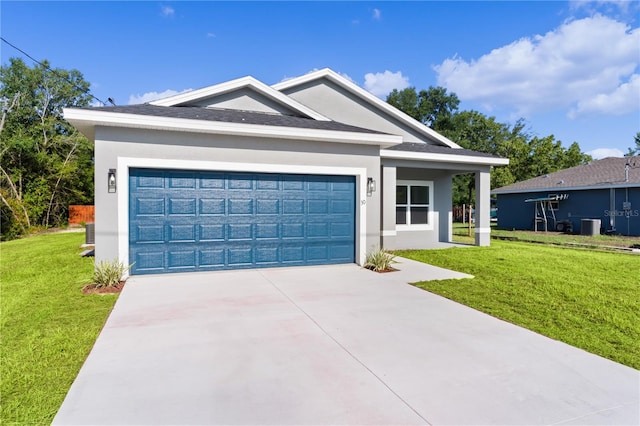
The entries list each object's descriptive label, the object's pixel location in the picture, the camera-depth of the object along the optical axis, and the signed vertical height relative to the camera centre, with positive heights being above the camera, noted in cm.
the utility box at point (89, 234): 1343 -82
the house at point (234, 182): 735 +72
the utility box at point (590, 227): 1883 -88
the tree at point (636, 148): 5153 +933
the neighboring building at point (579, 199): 1889 +70
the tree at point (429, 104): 4212 +1303
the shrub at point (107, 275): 675 -120
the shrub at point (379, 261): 870 -125
